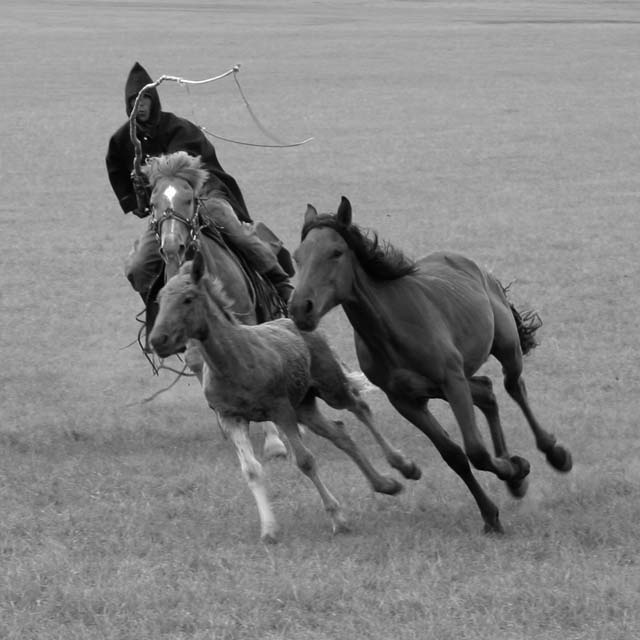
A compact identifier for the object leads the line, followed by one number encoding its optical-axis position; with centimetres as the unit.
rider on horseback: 2064
